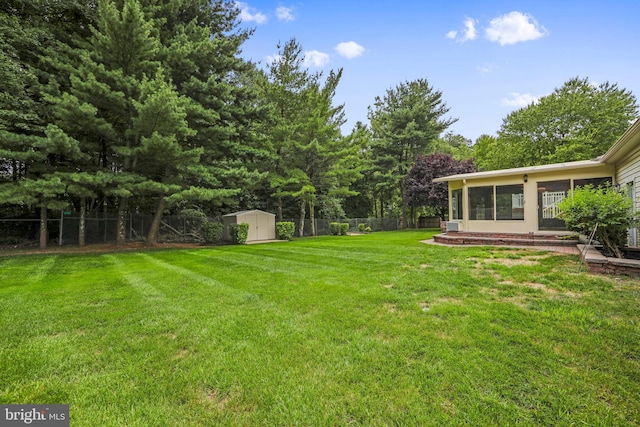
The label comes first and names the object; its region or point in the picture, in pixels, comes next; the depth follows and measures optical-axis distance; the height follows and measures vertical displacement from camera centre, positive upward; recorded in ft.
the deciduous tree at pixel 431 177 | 60.54 +9.64
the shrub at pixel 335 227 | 57.26 -1.57
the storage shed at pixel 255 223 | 43.43 -0.58
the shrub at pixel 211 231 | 41.11 -1.73
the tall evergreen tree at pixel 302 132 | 47.52 +15.41
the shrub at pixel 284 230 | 46.98 -1.79
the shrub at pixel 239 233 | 41.39 -2.04
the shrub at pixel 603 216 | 16.93 +0.25
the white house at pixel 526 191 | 27.84 +3.31
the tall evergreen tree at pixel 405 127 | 70.18 +23.94
